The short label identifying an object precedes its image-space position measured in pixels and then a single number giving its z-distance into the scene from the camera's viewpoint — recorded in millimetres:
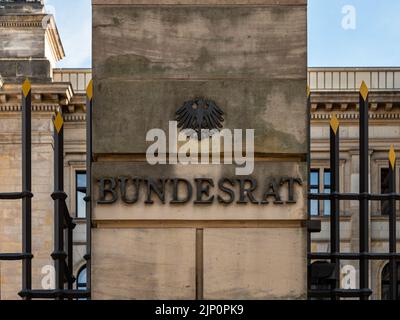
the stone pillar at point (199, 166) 14055
